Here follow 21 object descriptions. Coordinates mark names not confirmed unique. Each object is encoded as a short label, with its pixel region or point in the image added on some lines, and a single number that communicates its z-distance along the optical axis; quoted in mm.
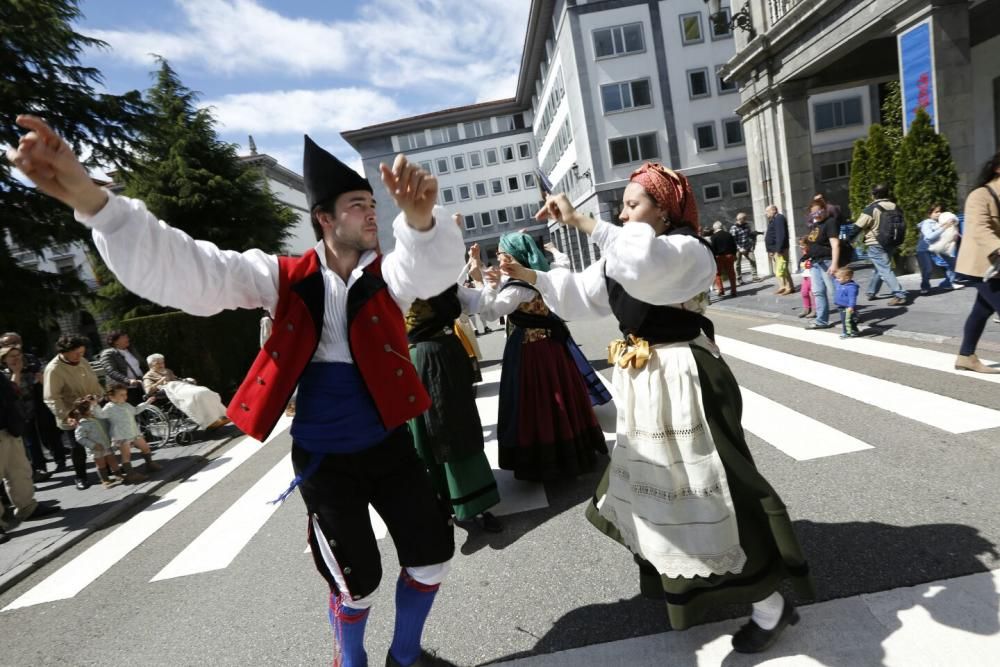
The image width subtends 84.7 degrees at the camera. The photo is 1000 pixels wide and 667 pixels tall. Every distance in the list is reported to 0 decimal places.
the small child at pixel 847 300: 7031
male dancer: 1793
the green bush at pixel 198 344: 11031
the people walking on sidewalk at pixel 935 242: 7972
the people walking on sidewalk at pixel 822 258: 7727
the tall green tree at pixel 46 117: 11422
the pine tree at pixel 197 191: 19375
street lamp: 13534
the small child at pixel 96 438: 6230
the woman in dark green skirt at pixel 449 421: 3422
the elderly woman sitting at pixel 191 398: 7832
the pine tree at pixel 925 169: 9109
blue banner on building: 8969
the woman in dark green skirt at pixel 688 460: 2004
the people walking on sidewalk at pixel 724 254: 11695
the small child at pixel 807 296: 8632
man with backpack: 8258
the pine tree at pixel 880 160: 11039
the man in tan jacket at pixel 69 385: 6512
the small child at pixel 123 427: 6406
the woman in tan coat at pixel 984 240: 4375
